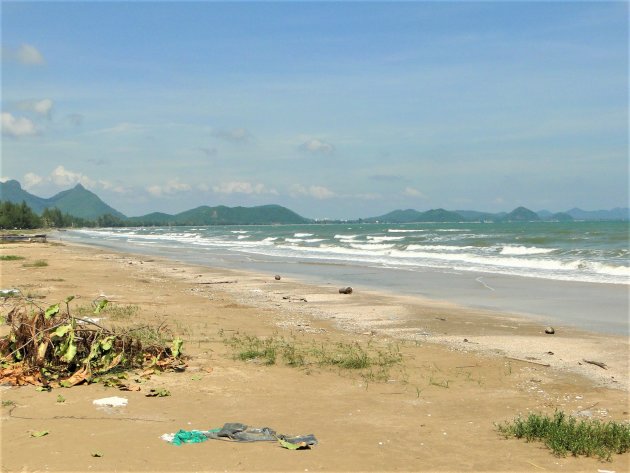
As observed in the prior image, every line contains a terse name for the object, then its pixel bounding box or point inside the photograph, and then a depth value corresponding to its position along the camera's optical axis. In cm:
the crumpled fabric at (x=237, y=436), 557
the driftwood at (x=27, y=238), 5415
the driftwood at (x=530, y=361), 905
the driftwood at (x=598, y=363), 886
